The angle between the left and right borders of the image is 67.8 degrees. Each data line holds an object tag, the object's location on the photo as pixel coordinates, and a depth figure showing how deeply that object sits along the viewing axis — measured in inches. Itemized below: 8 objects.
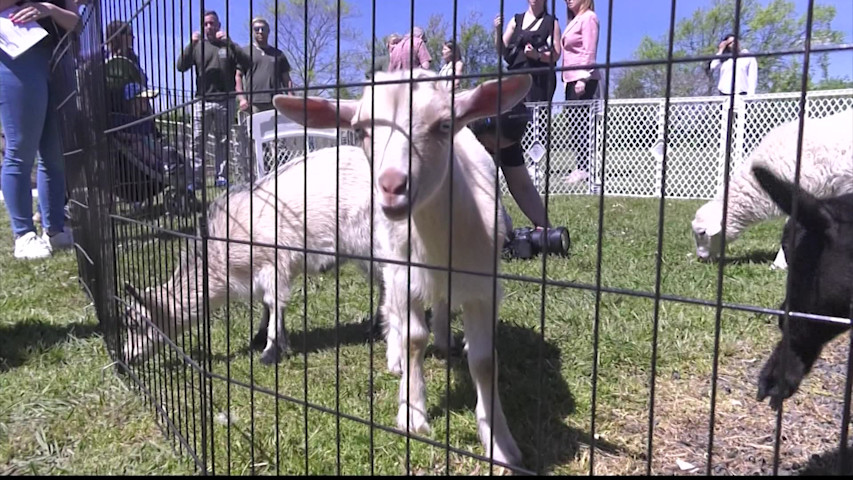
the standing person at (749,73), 207.8
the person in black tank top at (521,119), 149.4
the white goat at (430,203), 76.7
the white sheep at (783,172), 159.9
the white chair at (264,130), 219.8
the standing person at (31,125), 163.3
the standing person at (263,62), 227.0
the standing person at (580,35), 199.2
